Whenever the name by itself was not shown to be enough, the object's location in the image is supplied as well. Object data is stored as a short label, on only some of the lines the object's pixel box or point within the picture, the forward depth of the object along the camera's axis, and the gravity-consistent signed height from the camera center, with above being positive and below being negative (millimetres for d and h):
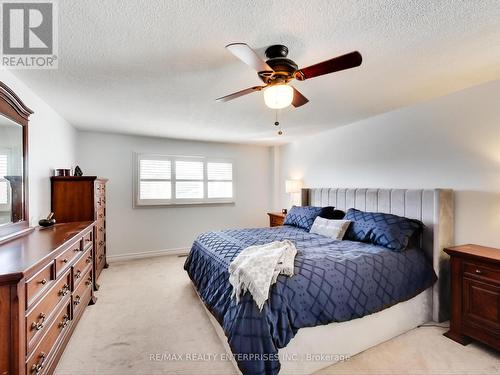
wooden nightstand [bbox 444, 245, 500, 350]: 2119 -955
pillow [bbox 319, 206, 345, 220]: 3938 -455
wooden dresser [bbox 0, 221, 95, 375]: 1339 -738
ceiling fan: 1499 +733
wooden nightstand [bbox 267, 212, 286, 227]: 4994 -717
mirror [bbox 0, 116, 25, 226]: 2094 +81
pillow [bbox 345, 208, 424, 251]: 2691 -506
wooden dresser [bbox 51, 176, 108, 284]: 3248 -207
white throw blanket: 1813 -659
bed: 1761 -915
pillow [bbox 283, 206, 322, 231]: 3896 -513
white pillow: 3236 -573
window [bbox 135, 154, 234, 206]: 5004 +48
